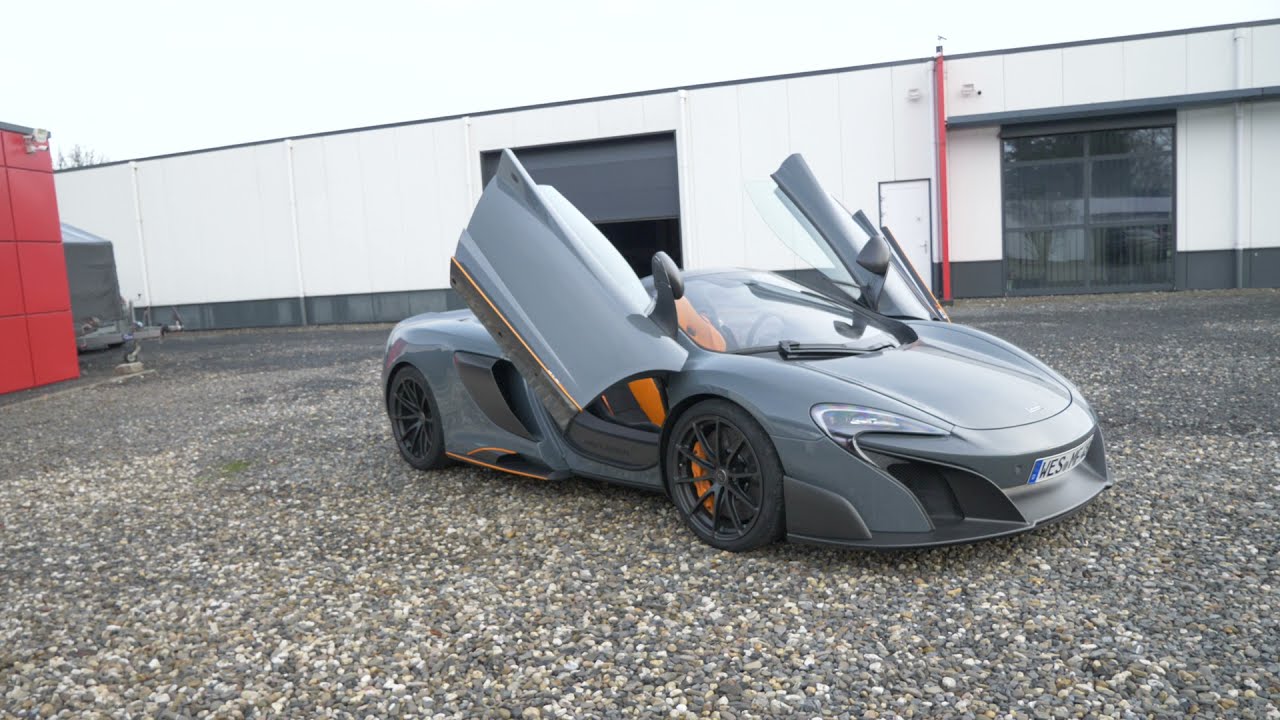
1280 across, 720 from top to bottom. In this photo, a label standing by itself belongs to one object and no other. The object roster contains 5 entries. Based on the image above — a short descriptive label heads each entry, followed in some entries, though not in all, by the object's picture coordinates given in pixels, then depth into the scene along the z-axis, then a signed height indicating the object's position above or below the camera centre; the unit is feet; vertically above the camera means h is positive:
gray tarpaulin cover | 50.67 +0.81
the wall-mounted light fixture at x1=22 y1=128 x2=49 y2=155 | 40.24 +6.85
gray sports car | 11.51 -1.93
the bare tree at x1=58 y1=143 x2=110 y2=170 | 183.62 +27.98
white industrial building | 54.75 +5.61
